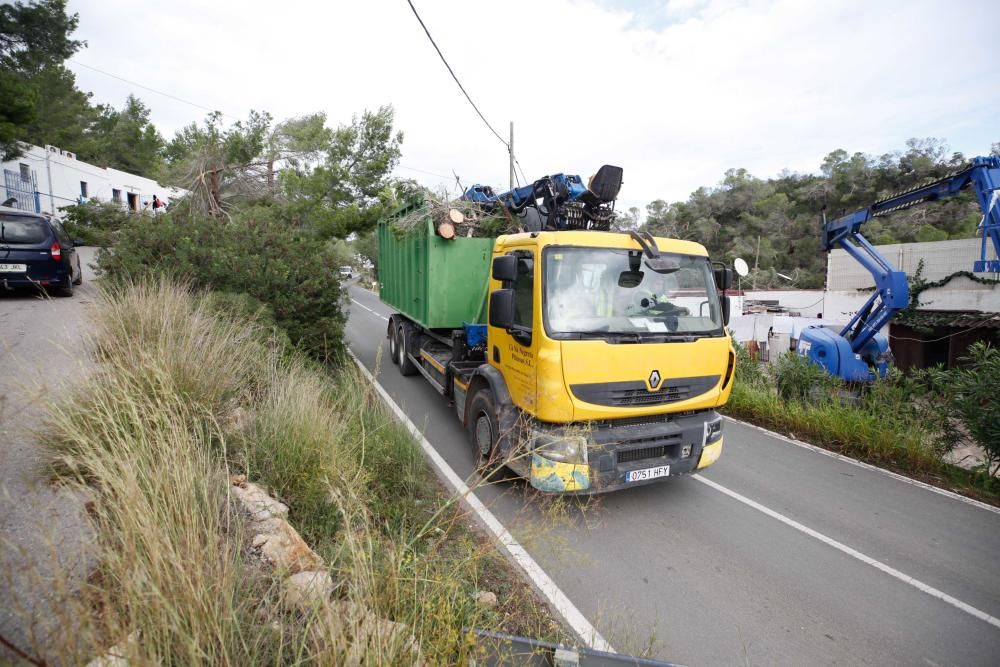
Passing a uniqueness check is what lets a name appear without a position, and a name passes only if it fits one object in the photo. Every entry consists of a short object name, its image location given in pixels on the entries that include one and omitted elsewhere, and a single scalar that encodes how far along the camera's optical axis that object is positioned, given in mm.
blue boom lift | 7543
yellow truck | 3822
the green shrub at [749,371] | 7884
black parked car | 7754
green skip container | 6575
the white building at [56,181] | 20531
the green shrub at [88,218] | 16938
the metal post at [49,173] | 22656
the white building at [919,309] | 10773
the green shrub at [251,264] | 6938
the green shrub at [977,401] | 4727
